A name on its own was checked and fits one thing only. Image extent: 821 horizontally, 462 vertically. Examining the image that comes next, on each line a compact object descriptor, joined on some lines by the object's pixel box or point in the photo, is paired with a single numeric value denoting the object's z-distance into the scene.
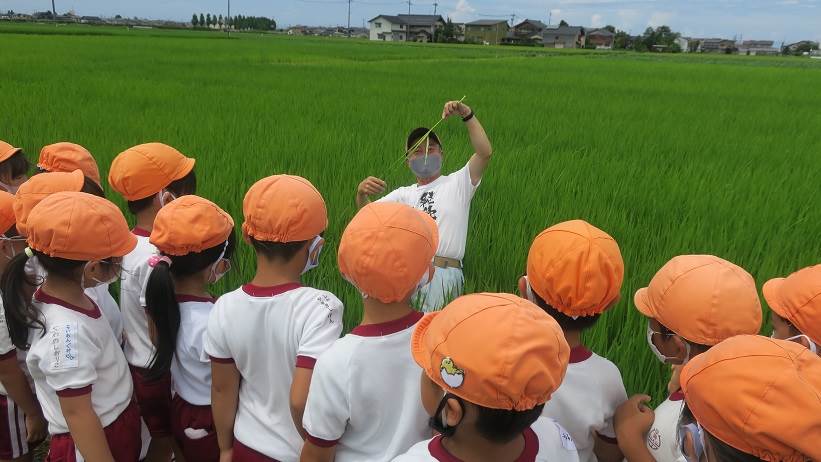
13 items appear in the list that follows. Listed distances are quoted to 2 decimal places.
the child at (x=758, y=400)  0.67
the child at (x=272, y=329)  1.28
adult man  2.24
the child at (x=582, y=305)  1.14
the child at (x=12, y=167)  2.57
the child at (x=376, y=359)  1.09
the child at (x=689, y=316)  1.10
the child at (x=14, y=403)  1.49
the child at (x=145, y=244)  1.66
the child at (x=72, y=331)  1.26
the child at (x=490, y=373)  0.76
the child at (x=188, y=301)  1.42
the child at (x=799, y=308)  1.22
